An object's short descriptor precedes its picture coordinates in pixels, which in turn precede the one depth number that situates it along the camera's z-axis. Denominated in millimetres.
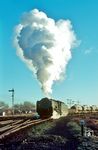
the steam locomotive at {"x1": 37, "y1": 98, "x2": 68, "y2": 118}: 43156
